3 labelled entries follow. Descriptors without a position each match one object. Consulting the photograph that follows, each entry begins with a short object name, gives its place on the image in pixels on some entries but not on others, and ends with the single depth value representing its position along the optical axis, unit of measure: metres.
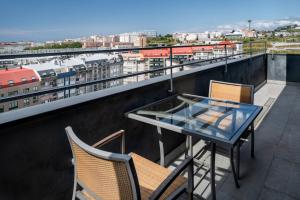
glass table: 1.49
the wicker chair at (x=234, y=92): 2.43
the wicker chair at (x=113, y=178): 0.85
